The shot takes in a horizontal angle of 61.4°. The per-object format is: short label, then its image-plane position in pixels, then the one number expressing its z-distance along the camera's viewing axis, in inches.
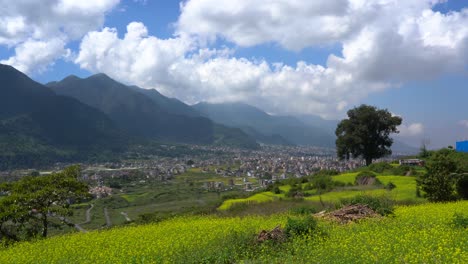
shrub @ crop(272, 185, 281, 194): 1384.0
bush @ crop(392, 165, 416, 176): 1384.1
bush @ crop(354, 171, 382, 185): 1286.9
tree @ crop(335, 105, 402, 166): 1903.3
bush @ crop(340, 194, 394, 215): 682.2
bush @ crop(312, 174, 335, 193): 1252.6
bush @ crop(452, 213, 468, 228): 514.4
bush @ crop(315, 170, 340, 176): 1667.8
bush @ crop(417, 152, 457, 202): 882.1
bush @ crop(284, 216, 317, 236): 526.0
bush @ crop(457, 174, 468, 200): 892.4
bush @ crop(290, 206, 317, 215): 781.1
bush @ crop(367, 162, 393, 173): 1521.9
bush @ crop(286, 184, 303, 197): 1230.9
